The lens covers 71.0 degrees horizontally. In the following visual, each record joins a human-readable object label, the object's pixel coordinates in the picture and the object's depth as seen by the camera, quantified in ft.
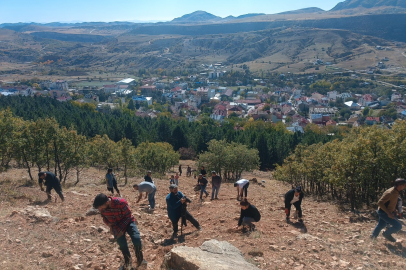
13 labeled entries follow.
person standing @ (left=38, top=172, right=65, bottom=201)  38.24
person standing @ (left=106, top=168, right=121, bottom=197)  43.60
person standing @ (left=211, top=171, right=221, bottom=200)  44.83
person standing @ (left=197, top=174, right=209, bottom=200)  45.02
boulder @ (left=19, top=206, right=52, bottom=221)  30.35
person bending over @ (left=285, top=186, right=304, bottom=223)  33.24
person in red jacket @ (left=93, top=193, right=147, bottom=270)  20.40
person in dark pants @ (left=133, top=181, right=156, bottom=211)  36.29
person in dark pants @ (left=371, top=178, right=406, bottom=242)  24.84
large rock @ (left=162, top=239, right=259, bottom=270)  19.69
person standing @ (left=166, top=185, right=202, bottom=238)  27.25
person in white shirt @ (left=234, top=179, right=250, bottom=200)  41.52
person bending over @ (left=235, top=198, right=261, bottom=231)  28.96
